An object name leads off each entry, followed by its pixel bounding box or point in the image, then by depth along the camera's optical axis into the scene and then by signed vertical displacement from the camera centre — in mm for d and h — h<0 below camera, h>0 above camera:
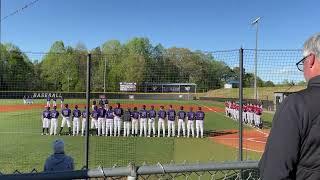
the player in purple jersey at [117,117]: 24552 -1181
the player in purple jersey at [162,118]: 24845 -1227
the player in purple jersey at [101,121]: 24250 -1346
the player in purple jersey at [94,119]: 24203 -1258
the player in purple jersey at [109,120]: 24188 -1331
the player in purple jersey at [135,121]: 24625 -1365
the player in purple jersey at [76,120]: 24375 -1314
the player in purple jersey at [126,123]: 24469 -1433
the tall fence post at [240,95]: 7861 +0
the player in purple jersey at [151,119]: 24719 -1265
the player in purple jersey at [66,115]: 24702 -1079
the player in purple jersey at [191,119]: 25064 -1255
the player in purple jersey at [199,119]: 24984 -1243
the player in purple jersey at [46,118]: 24375 -1230
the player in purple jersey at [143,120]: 24719 -1316
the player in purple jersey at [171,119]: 24703 -1255
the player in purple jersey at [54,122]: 24378 -1405
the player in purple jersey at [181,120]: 25125 -1318
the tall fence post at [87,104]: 8430 -170
